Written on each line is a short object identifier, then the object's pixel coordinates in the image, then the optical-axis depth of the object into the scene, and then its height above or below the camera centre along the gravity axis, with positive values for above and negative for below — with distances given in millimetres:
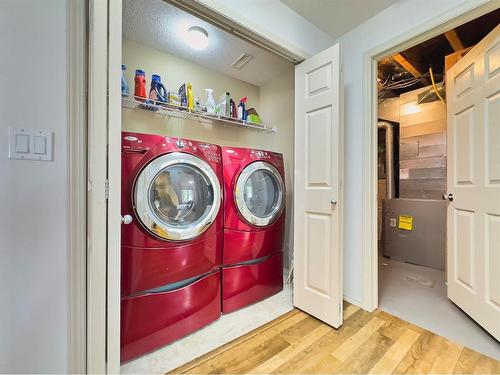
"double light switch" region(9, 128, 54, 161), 830 +168
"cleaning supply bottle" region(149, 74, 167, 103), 1696 +750
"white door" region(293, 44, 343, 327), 1452 -4
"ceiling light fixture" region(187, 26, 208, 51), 1652 +1149
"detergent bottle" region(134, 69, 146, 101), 1646 +771
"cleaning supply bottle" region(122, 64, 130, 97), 1507 +681
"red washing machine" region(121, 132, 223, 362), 1184 -306
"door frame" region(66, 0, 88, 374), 914 +32
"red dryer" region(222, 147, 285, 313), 1626 -299
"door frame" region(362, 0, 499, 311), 1665 +72
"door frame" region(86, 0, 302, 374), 779 -2
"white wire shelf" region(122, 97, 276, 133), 1677 +638
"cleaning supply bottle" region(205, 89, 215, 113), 1983 +763
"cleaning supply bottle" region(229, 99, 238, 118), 2147 +754
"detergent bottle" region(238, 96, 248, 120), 2199 +768
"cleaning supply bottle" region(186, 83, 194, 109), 1859 +760
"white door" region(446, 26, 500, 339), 1375 +27
